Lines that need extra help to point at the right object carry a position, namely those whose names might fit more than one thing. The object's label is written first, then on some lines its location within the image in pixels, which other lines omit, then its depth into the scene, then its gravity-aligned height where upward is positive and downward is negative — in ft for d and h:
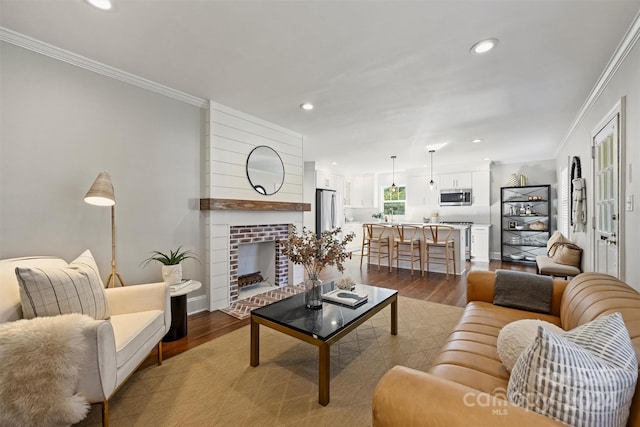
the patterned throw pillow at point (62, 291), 4.83 -1.49
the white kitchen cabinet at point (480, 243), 20.77 -2.27
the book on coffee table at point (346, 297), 7.41 -2.38
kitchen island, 16.70 -2.32
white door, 7.70 +0.50
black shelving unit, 20.08 -0.65
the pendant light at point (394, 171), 20.63 +4.20
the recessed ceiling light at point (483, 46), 6.69 +4.25
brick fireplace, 11.51 -1.24
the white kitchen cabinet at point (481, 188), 21.68 +2.07
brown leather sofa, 2.60 -1.95
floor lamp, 7.02 +0.55
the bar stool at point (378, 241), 18.67 -1.93
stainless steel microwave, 22.49 +1.39
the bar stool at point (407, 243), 17.53 -1.94
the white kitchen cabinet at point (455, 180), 22.56 +2.81
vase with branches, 7.12 -1.09
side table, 8.37 -3.18
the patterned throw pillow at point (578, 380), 2.46 -1.58
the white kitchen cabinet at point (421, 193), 24.22 +1.86
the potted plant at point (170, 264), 8.82 -1.66
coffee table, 5.58 -2.51
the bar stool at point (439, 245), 16.62 -1.93
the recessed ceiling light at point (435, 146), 16.29 +4.17
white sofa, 4.54 -2.42
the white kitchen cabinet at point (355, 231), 26.97 -1.82
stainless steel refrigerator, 23.08 +0.34
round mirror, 12.33 +2.10
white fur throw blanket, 4.09 -2.45
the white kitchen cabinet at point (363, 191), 28.40 +2.42
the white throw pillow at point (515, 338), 4.04 -1.92
